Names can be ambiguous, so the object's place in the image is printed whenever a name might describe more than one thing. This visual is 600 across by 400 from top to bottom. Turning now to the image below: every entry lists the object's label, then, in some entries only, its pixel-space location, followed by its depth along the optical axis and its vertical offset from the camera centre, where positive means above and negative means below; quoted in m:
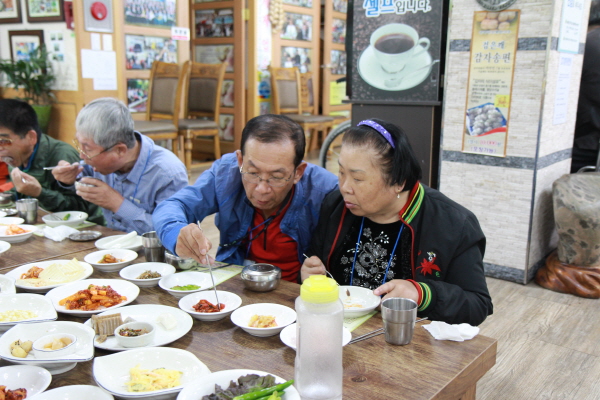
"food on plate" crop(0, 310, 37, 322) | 1.28 -0.56
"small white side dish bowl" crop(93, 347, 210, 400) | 0.97 -0.55
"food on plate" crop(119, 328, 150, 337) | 1.18 -0.55
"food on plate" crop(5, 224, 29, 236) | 2.04 -0.57
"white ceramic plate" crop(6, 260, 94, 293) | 1.51 -0.58
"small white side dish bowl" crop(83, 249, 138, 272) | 1.70 -0.58
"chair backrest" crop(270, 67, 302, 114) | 6.82 -0.05
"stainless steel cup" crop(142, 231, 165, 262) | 1.76 -0.54
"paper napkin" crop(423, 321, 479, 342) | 1.18 -0.54
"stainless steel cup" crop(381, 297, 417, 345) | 1.14 -0.51
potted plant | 4.95 +0.04
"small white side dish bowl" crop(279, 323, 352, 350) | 1.16 -0.55
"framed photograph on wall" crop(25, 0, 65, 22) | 4.86 +0.67
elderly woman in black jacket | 1.46 -0.43
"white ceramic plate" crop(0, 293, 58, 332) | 1.35 -0.56
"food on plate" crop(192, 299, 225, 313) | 1.35 -0.57
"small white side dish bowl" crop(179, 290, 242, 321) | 1.31 -0.56
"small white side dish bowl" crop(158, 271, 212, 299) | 1.55 -0.58
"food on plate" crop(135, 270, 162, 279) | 1.59 -0.57
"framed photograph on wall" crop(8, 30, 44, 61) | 5.09 +0.39
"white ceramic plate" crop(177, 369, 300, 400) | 0.93 -0.53
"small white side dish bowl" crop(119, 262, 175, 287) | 1.56 -0.57
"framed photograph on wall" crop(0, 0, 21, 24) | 5.12 +0.69
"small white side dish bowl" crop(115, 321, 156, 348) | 1.15 -0.54
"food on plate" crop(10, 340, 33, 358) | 1.09 -0.55
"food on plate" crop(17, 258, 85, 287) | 1.54 -0.57
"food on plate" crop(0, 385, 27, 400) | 0.96 -0.57
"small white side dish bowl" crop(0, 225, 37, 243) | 2.00 -0.58
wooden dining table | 1.01 -0.56
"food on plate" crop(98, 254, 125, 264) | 1.74 -0.57
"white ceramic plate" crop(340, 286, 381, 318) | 1.30 -0.55
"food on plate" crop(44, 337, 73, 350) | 1.11 -0.54
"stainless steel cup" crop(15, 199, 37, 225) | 2.28 -0.54
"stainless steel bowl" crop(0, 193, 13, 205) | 2.60 -0.57
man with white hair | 2.21 -0.36
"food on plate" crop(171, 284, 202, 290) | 1.53 -0.58
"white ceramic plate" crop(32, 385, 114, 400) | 0.94 -0.55
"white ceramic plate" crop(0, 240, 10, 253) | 1.88 -0.58
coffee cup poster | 3.39 +0.25
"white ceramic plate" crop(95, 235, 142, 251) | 1.92 -0.58
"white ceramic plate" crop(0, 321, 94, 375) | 1.04 -0.55
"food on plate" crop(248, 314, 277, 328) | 1.24 -0.55
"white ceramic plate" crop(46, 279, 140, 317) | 1.37 -0.57
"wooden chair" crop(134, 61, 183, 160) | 5.28 -0.18
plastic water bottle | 0.92 -0.46
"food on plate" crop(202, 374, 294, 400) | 0.90 -0.53
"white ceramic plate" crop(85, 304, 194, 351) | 1.17 -0.57
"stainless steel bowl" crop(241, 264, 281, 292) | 1.49 -0.54
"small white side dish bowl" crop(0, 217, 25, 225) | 2.23 -0.58
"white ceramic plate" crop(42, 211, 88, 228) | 2.22 -0.57
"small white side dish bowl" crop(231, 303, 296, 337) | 1.22 -0.56
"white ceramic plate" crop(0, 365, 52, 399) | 1.01 -0.56
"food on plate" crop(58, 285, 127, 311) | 1.38 -0.57
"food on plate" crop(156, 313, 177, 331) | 1.25 -0.55
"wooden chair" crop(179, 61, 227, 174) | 5.64 -0.20
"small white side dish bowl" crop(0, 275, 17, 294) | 1.47 -0.57
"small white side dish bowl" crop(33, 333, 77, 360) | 1.07 -0.54
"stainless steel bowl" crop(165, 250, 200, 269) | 1.70 -0.57
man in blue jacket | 1.69 -0.41
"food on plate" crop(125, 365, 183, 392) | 0.98 -0.55
